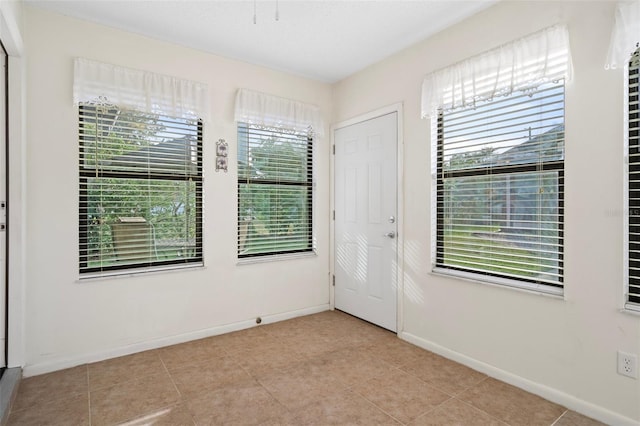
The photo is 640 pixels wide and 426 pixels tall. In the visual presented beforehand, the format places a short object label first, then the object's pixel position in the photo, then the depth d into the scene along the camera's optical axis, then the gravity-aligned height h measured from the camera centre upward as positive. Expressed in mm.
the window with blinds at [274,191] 3551 +217
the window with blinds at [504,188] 2260 +168
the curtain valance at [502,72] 2174 +989
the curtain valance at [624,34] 1817 +944
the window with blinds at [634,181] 1906 +168
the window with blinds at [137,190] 2779 +179
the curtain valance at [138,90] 2695 +1010
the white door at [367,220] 3400 -88
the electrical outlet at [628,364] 1889 -843
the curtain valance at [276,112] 3441 +1040
